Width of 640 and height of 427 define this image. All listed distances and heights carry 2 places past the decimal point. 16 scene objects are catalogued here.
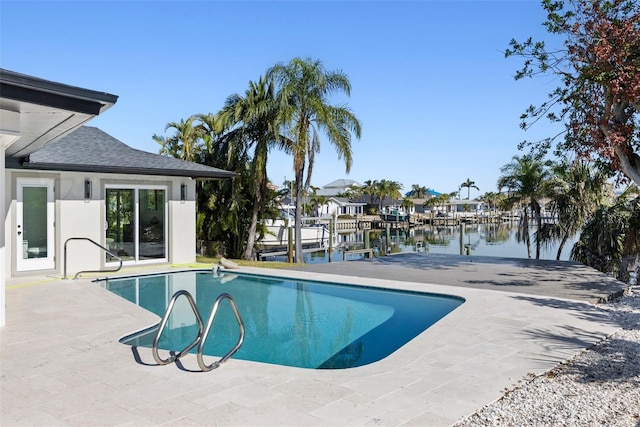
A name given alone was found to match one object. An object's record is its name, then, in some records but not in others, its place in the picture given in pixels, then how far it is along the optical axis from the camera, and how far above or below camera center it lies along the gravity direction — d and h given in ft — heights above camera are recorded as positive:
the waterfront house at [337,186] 296.71 +20.92
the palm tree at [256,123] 62.28 +13.33
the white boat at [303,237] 95.61 -4.10
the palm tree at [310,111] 59.77 +13.94
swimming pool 21.93 -6.00
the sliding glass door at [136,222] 44.27 -0.27
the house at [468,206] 330.13 +8.67
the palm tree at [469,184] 403.13 +29.09
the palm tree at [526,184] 70.38 +5.20
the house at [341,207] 232.73 +5.88
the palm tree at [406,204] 274.57 +8.31
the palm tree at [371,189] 271.37 +16.98
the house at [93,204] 38.63 +1.46
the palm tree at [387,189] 264.93 +16.55
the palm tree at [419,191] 389.19 +23.15
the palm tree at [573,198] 63.83 +2.74
